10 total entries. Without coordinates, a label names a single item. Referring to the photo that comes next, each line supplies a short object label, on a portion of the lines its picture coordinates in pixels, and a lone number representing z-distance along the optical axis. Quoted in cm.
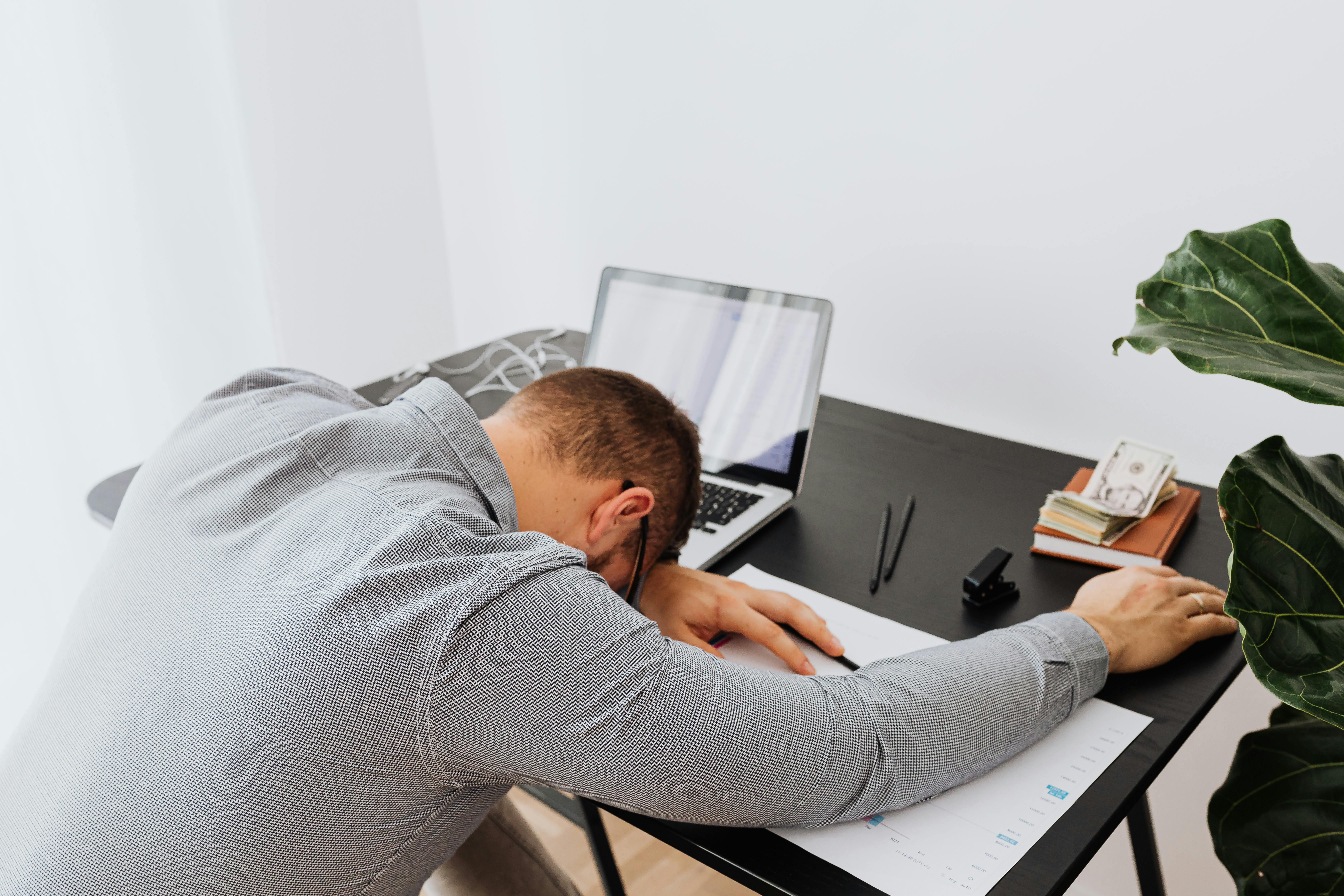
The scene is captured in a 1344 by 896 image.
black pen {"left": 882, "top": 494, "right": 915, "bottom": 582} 117
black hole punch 108
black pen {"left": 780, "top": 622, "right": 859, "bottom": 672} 99
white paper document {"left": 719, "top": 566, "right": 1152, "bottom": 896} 75
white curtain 177
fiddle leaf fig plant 70
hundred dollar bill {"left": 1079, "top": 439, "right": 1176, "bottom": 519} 119
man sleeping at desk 69
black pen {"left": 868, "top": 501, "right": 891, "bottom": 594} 115
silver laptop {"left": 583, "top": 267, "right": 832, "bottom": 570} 134
